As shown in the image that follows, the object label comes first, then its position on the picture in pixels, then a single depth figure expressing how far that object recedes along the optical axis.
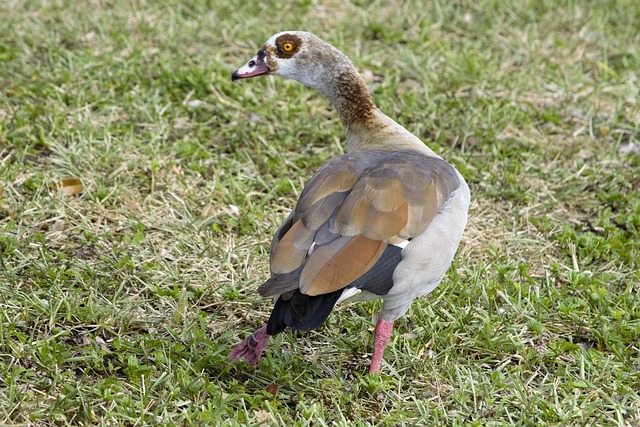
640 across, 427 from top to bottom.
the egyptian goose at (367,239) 7.22
